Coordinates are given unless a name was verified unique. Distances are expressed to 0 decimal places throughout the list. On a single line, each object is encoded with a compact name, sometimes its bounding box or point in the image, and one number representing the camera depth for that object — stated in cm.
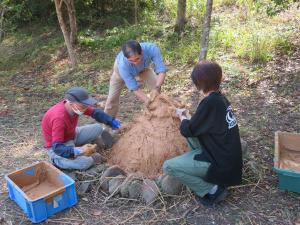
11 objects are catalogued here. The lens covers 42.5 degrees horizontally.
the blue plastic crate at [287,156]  359
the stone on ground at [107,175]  386
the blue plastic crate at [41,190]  343
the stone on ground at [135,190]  372
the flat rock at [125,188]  373
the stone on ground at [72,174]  397
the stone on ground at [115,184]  378
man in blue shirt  413
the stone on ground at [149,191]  365
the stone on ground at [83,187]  386
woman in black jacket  326
